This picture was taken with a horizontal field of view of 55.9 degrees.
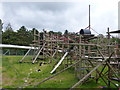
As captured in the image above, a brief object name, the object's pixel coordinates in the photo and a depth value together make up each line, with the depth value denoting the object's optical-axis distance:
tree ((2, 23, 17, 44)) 27.79
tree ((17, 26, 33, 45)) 29.96
